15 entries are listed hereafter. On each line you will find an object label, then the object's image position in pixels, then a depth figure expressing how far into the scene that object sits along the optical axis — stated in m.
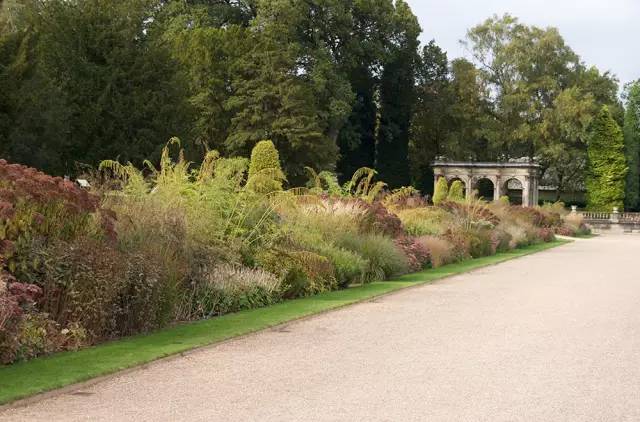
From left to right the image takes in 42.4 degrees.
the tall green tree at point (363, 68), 53.16
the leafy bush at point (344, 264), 15.74
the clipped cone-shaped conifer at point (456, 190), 49.98
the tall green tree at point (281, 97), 45.75
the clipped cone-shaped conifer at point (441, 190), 49.09
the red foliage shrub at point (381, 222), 19.95
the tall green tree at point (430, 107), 63.84
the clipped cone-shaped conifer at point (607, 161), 66.75
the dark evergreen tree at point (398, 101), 58.88
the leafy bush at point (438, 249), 21.66
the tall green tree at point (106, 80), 37.00
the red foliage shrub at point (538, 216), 39.84
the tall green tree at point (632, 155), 70.56
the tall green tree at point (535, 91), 62.91
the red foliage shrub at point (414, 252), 19.98
